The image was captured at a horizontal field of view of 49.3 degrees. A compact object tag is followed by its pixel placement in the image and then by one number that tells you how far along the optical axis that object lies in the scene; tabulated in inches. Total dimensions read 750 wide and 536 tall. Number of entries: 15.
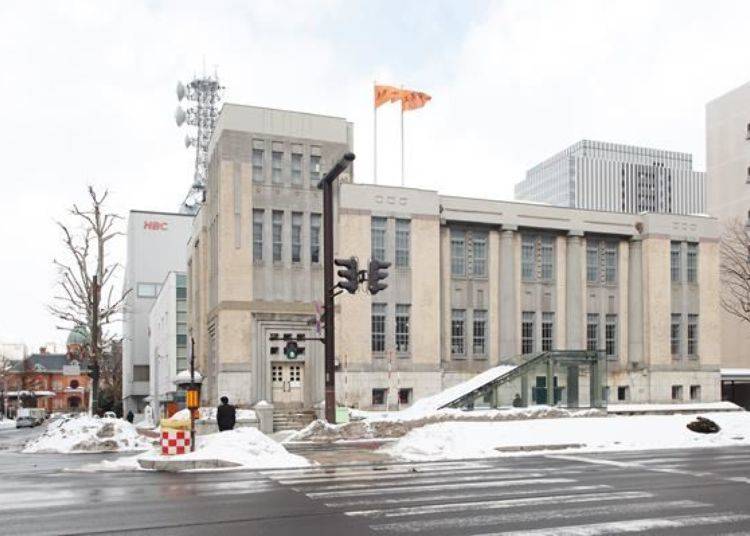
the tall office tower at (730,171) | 2947.8
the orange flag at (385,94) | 1882.4
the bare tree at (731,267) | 2741.1
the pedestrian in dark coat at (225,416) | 946.1
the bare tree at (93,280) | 1477.6
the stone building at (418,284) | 1660.9
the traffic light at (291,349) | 1073.1
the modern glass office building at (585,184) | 7687.0
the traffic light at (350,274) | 973.2
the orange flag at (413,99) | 1911.9
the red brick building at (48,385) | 6245.1
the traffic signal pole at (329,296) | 1096.8
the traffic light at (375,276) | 949.8
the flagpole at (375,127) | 1870.2
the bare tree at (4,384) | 4988.9
